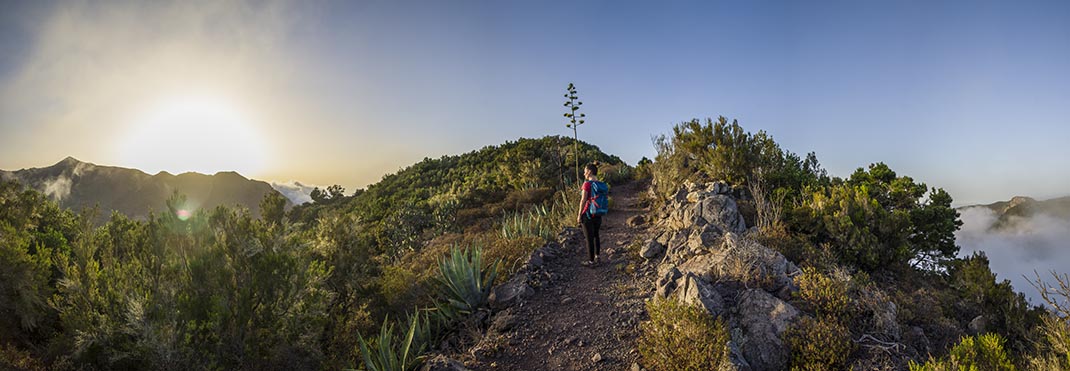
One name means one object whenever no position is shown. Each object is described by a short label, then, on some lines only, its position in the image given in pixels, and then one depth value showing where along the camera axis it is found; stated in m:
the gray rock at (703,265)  6.32
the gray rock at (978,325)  6.70
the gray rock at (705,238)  7.38
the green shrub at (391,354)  4.68
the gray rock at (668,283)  5.92
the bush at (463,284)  6.48
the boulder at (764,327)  4.62
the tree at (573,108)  17.22
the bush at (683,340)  4.32
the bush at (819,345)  4.44
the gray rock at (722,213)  8.83
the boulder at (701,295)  5.24
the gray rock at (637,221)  11.19
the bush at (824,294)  5.18
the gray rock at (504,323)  5.73
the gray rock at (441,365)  4.46
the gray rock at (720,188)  10.34
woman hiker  7.73
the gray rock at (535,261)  7.55
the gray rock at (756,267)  5.87
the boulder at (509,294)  6.43
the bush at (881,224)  8.27
